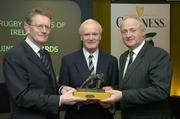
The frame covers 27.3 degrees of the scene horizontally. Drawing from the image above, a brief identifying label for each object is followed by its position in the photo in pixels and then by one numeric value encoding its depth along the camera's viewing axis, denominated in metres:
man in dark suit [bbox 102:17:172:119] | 2.62
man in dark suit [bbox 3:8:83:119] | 2.44
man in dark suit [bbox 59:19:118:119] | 2.93
